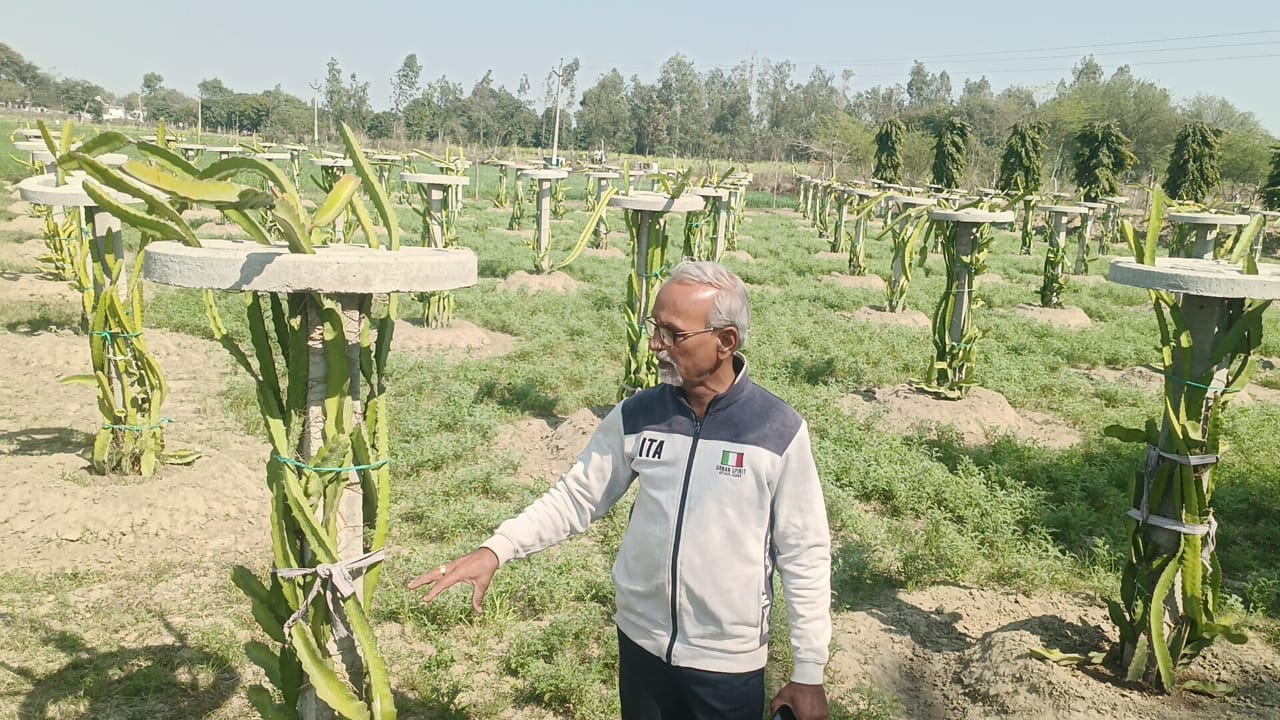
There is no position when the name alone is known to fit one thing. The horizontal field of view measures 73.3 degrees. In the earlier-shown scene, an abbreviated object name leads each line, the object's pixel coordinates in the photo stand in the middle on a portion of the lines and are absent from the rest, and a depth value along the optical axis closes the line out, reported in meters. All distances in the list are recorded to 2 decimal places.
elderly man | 1.95
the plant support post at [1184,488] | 3.14
